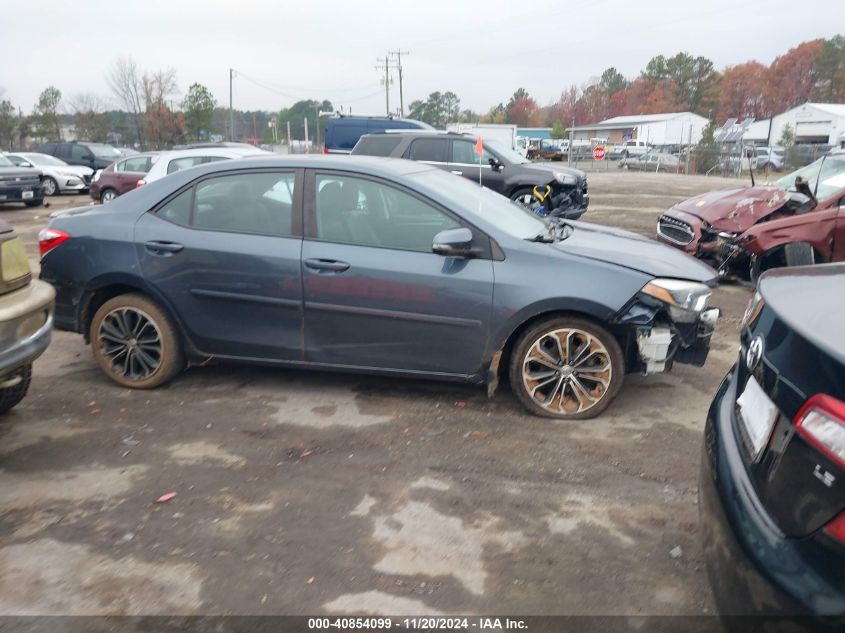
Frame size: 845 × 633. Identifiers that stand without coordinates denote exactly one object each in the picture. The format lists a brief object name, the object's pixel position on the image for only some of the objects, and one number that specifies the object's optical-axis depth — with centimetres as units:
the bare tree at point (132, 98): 4769
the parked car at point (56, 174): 2058
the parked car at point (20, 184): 1653
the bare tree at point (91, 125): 4472
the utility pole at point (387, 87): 7038
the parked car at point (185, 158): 1187
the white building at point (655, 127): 7505
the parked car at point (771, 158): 3784
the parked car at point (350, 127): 2081
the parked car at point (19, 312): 357
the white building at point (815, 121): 6100
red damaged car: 748
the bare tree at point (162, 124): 4553
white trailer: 3994
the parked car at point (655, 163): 4075
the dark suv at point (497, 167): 1298
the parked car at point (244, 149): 1433
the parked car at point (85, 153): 2438
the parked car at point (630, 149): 5478
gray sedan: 437
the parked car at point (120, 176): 1584
